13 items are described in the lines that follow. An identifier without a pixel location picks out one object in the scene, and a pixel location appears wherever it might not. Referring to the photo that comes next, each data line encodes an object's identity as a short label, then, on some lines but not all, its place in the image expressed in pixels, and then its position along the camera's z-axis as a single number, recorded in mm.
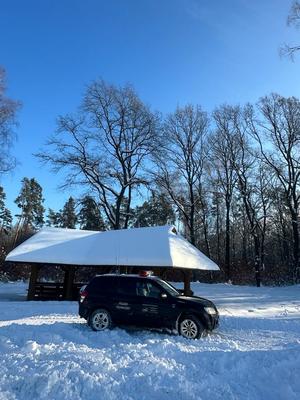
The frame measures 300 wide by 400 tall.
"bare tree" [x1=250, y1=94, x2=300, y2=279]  39594
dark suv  12484
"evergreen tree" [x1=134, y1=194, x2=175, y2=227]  60953
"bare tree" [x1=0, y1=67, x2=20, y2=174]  25641
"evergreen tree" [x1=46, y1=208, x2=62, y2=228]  73569
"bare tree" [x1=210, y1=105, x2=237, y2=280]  44056
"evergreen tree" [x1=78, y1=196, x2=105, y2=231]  59797
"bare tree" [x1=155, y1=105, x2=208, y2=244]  44188
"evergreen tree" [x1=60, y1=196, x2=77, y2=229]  72181
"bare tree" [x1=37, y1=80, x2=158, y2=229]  39656
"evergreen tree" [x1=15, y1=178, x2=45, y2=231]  72000
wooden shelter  21727
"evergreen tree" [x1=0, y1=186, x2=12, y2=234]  70625
